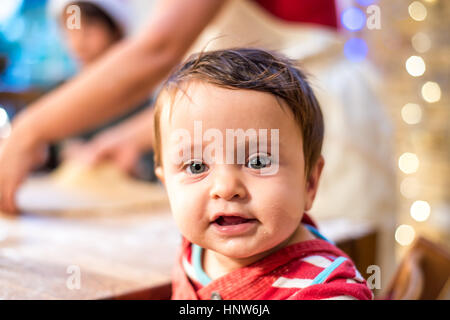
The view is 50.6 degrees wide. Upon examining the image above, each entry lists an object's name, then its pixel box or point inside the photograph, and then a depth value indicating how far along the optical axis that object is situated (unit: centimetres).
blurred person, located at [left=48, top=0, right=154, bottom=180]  201
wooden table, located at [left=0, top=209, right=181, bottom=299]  61
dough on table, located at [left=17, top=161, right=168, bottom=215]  114
